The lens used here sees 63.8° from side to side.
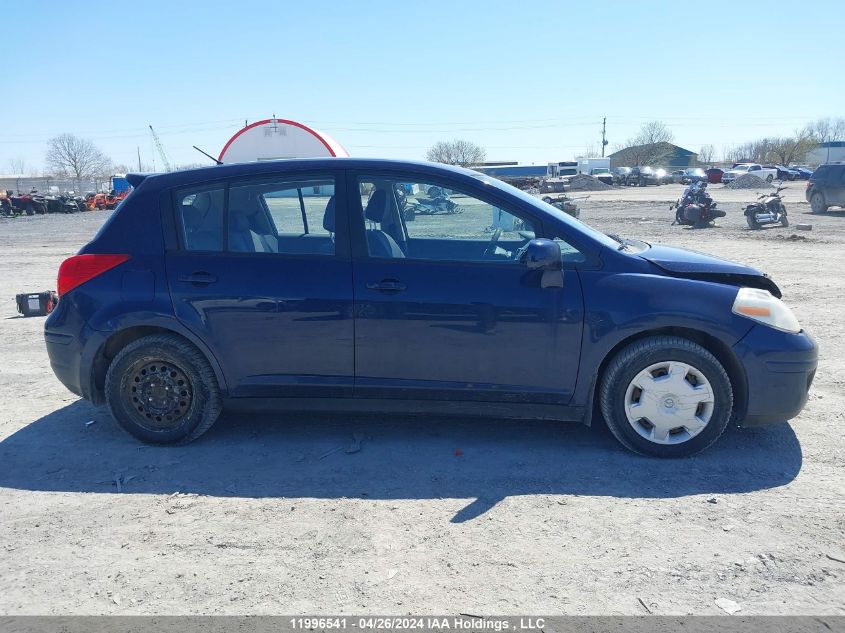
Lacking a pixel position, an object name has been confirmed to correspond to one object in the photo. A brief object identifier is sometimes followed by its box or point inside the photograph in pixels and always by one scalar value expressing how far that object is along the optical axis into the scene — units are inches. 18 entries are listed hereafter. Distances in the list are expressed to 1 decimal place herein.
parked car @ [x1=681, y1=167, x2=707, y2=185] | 2479.3
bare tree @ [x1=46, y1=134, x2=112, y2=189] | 4229.8
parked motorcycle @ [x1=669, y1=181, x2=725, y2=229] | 845.2
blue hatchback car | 163.2
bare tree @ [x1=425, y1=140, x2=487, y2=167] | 3023.1
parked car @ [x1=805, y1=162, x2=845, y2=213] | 962.2
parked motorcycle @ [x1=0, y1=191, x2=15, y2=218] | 1504.2
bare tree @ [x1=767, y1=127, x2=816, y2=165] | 3422.7
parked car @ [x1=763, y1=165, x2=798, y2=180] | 2551.7
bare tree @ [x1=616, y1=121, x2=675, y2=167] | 3853.3
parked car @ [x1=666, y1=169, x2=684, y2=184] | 2728.3
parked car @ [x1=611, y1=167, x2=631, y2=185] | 2571.4
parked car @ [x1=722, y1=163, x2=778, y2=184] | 2448.8
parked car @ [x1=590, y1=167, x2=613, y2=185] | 2524.6
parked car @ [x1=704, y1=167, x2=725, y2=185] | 2559.1
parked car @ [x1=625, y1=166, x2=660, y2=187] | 2561.5
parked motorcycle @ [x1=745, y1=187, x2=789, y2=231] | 799.1
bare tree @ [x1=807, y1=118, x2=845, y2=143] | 3985.7
